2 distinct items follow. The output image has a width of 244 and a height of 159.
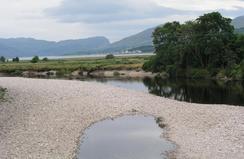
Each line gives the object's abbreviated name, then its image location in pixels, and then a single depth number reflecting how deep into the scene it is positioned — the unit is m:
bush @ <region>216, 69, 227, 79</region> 95.50
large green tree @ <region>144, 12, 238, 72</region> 98.12
